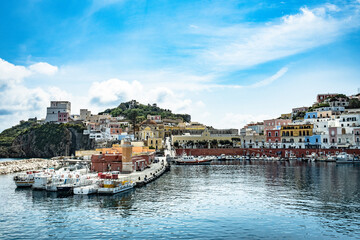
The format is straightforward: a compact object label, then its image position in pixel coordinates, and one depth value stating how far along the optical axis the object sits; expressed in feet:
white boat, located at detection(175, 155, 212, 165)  247.23
